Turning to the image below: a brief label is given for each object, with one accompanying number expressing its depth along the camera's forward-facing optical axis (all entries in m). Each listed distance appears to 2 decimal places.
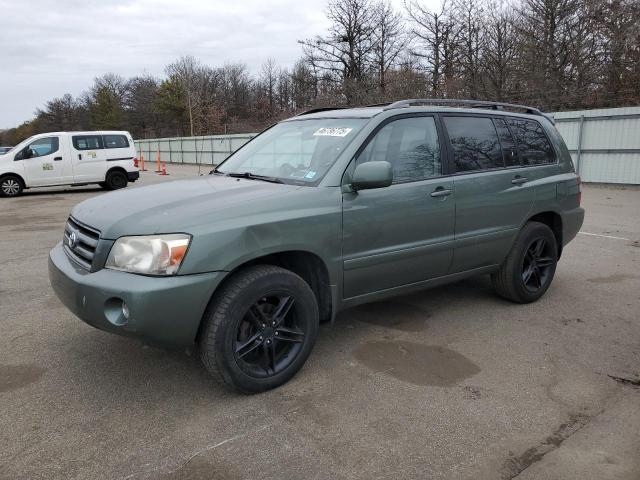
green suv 2.83
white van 15.02
